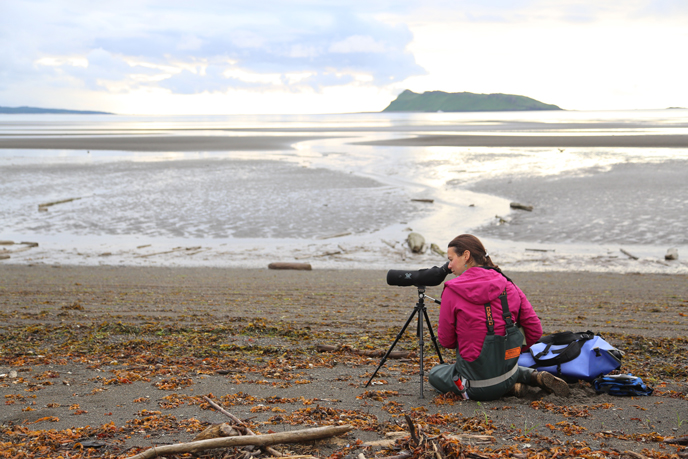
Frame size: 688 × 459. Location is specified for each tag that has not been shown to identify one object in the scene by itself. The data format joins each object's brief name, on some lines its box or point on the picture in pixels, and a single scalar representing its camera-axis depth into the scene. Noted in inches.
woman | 164.9
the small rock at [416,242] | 550.0
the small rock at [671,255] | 502.9
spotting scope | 171.5
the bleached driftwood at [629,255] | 514.3
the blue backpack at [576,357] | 181.3
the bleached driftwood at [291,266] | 490.3
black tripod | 181.9
